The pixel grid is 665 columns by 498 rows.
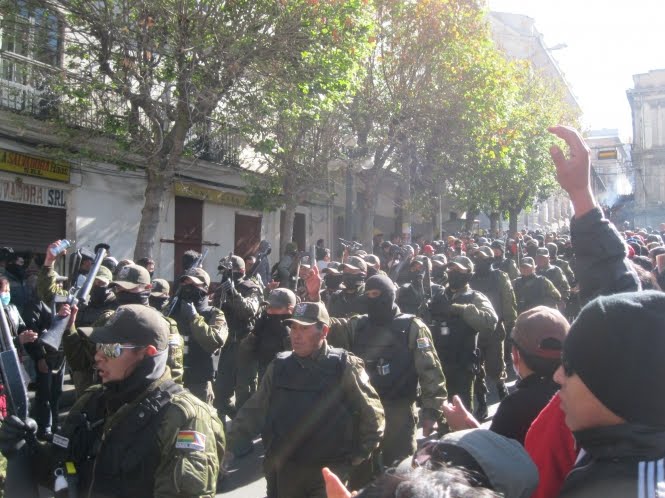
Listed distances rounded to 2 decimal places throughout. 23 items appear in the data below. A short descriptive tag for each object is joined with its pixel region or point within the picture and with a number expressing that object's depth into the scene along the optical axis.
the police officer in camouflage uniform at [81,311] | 5.32
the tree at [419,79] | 18.06
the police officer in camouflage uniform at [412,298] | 8.44
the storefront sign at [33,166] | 13.34
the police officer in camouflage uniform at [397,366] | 4.89
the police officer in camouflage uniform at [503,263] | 11.53
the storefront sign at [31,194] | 13.61
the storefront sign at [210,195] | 18.20
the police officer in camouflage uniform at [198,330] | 6.23
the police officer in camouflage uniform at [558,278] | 10.88
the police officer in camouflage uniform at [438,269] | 11.84
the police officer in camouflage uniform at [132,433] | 2.77
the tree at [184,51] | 11.56
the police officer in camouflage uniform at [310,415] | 3.91
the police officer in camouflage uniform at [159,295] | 6.64
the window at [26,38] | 12.01
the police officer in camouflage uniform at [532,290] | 9.70
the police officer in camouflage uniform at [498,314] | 7.77
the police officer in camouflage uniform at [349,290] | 7.28
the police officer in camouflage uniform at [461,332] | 6.59
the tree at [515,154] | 21.28
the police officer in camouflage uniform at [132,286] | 5.64
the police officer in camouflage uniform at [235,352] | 7.02
